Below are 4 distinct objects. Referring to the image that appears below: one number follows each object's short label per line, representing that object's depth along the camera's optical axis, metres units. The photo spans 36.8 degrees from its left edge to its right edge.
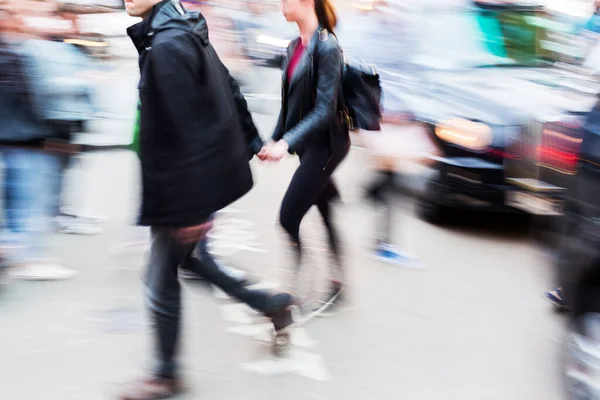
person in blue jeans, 5.21
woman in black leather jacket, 4.57
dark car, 6.66
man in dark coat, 3.51
